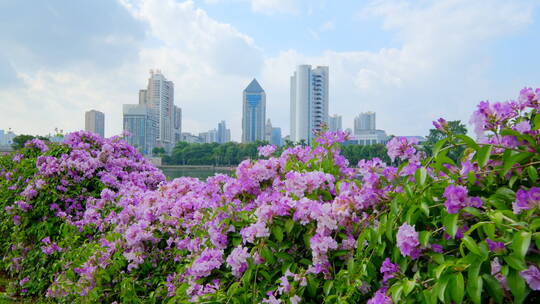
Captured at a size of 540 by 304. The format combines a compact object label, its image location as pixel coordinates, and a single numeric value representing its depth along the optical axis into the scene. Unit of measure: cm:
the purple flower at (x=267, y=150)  216
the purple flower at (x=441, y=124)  120
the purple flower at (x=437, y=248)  114
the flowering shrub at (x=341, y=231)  104
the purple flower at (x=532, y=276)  94
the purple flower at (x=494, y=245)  99
